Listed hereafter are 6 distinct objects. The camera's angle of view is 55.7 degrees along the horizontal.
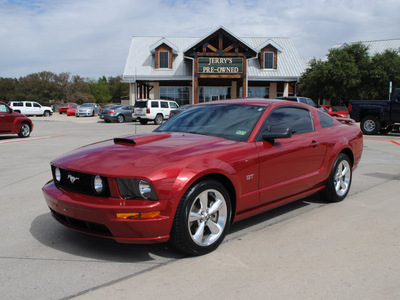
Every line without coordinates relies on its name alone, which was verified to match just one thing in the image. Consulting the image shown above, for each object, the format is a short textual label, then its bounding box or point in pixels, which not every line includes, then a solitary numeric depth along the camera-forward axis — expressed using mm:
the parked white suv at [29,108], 40656
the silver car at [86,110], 41000
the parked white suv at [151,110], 27141
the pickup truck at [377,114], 16125
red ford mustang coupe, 3227
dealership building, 32281
